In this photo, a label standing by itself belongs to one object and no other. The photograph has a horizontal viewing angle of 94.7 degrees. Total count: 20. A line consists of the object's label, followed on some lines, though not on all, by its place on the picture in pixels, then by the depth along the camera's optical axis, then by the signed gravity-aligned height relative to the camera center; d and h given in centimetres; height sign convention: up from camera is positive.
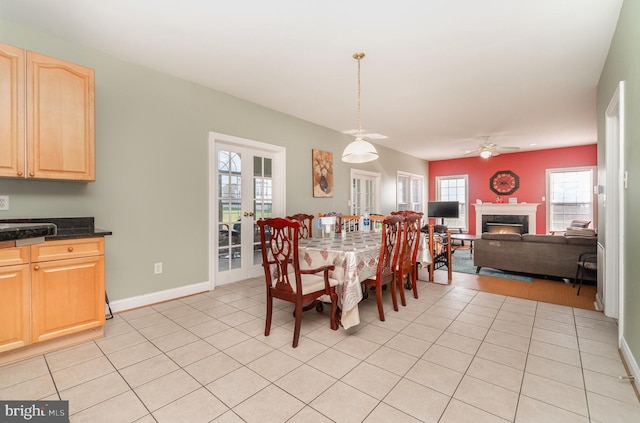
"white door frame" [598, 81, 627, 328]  272 -3
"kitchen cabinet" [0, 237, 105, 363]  203 -60
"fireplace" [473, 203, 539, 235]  757 -10
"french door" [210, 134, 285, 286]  395 +16
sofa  409 -64
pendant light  315 +67
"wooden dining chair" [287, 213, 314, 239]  373 -27
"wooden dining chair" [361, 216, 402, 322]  279 -49
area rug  456 -103
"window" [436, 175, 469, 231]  882 +54
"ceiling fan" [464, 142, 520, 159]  590 +124
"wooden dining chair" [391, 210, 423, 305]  311 -44
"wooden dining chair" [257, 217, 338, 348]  229 -62
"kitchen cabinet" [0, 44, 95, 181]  220 +75
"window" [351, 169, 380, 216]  640 +44
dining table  248 -47
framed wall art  528 +70
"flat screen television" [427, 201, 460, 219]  842 +3
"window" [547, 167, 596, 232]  714 +34
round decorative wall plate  800 +77
